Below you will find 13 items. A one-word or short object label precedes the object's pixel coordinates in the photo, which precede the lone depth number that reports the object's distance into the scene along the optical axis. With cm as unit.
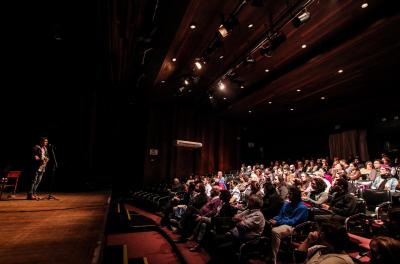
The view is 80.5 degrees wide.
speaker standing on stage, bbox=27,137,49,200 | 466
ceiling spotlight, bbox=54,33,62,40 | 484
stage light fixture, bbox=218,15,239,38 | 465
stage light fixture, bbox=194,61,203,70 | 645
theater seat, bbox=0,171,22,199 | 508
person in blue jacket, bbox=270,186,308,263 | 297
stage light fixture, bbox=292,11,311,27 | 428
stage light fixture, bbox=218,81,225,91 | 802
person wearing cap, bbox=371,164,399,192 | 514
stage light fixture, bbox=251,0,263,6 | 408
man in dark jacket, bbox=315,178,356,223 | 351
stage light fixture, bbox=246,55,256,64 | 598
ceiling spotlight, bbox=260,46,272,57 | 526
